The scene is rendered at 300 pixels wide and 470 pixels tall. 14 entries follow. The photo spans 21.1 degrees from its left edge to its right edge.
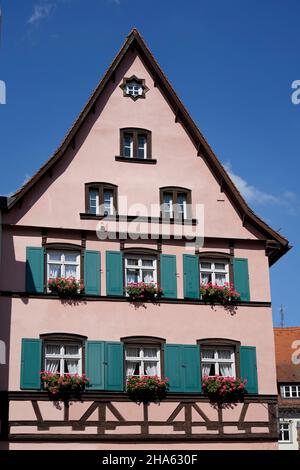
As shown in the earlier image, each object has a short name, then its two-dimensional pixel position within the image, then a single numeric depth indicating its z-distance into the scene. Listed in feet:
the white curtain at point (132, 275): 75.31
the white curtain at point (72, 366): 71.00
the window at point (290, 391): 151.64
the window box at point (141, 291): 73.61
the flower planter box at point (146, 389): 70.44
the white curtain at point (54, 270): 73.46
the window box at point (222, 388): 72.08
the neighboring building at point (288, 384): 150.10
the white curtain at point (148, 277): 75.56
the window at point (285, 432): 151.84
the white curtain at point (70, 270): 74.08
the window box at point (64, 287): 72.02
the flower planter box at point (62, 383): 68.69
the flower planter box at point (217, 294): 75.36
